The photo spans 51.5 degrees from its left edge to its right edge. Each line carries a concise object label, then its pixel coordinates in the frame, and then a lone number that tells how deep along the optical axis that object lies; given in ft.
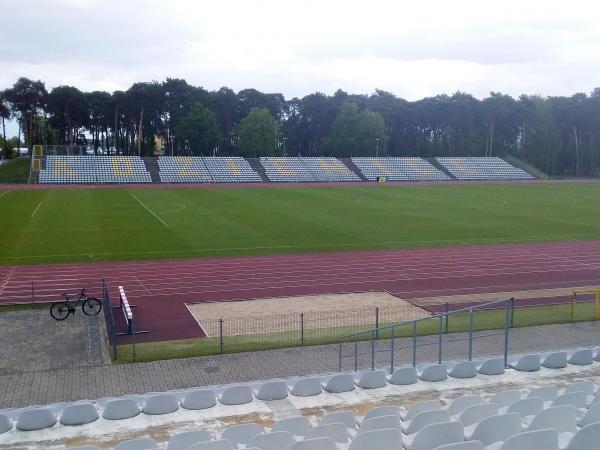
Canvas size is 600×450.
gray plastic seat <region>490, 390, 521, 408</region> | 33.60
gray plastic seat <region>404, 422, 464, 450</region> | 26.30
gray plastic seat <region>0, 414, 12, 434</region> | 32.86
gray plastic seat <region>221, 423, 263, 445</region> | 28.84
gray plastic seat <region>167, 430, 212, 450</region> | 27.50
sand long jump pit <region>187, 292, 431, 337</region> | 67.00
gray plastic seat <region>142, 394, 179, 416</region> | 36.11
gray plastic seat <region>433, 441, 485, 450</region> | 23.00
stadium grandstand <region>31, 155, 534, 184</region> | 264.72
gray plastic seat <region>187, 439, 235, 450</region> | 24.80
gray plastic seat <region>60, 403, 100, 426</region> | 34.24
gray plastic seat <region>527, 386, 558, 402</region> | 34.37
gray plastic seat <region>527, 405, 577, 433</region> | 27.94
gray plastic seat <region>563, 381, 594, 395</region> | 34.24
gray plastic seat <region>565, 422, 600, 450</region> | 25.25
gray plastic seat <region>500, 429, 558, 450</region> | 24.66
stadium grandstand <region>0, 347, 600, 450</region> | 26.37
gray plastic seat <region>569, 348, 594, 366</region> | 44.19
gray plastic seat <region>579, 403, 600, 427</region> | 29.04
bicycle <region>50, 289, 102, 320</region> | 69.72
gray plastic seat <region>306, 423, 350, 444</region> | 27.32
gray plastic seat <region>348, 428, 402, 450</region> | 25.40
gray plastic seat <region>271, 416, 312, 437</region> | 29.43
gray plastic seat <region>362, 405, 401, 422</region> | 30.91
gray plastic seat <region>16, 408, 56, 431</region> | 33.27
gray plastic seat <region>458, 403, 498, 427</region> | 29.76
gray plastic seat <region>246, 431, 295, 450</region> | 26.25
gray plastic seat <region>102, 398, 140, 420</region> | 35.22
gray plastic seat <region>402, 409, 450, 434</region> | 29.25
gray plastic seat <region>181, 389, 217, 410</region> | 36.94
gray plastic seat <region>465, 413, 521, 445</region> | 27.66
